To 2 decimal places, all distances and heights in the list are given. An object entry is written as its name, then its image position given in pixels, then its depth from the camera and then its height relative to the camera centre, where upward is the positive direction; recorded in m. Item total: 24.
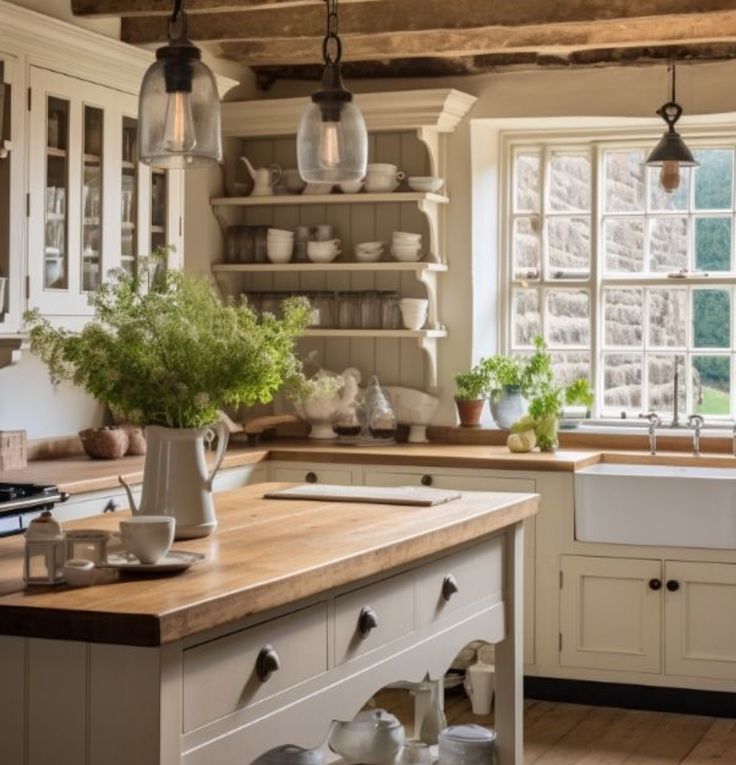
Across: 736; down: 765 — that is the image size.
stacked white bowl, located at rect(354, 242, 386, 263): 6.38 +0.61
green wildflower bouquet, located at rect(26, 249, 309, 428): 3.17 +0.07
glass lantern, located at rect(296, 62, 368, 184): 3.38 +0.60
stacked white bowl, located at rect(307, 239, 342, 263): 6.44 +0.62
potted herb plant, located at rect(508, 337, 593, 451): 5.96 -0.06
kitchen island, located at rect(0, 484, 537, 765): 2.35 -0.48
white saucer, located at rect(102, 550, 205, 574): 2.72 -0.35
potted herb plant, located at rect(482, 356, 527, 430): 6.26 -0.01
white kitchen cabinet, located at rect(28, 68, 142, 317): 4.87 +0.71
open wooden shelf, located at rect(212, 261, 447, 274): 6.26 +0.54
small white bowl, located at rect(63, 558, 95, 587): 2.59 -0.35
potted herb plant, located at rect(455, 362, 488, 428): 6.29 -0.03
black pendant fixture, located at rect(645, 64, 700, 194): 5.69 +0.93
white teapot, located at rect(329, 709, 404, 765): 4.06 -1.02
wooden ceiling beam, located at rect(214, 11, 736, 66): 5.50 +1.41
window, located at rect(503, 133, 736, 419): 6.42 +0.55
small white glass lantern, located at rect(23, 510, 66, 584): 2.59 -0.32
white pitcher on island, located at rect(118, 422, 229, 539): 3.22 -0.22
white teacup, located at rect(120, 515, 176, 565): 2.74 -0.30
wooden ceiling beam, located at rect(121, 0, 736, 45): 5.02 +1.43
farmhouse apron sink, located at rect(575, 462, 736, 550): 5.41 -0.46
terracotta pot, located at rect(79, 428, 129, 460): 5.39 -0.22
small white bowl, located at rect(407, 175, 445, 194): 6.27 +0.91
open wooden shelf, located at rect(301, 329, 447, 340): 6.25 +0.24
